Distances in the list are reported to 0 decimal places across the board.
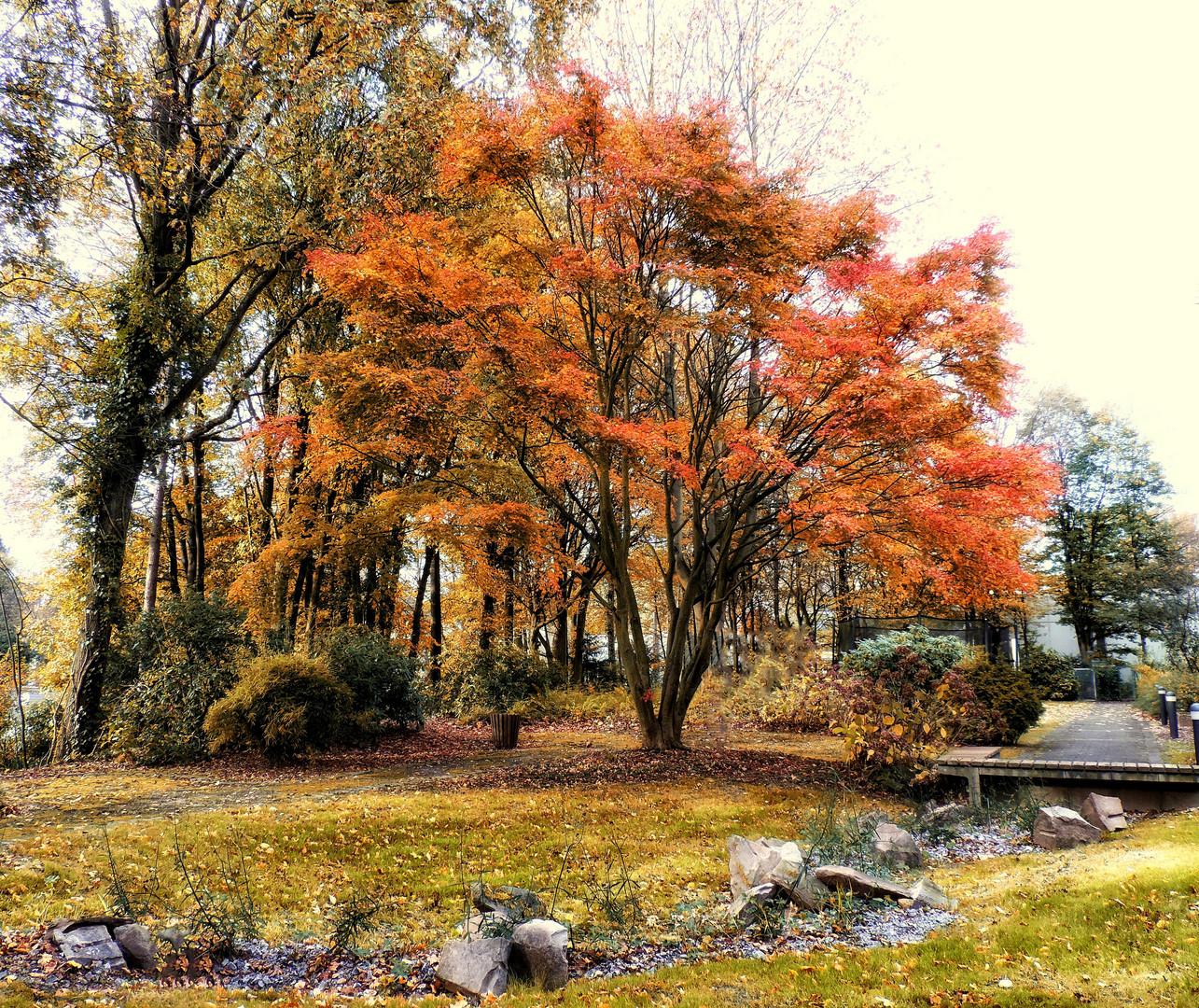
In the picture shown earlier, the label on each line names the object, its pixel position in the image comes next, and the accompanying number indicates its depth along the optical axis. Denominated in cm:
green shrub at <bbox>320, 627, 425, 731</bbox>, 1227
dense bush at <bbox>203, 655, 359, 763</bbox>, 952
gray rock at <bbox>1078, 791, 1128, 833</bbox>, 665
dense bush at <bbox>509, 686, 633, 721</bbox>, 1549
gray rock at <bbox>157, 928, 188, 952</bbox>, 403
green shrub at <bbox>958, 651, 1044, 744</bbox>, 1116
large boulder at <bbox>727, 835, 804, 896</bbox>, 486
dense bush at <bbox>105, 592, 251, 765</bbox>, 1022
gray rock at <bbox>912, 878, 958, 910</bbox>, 484
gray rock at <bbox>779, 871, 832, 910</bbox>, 479
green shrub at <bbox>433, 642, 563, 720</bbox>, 1550
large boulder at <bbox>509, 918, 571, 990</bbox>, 390
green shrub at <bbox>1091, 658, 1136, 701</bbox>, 2256
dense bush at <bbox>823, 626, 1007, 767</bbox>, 863
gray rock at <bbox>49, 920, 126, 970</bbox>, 371
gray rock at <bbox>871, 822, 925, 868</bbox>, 593
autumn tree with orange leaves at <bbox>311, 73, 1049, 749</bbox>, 847
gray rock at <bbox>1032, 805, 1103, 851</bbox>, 635
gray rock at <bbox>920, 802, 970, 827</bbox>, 736
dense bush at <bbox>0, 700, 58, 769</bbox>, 1081
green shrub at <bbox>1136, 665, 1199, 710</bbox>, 1309
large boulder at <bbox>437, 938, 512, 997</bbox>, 379
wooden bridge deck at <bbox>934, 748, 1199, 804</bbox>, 738
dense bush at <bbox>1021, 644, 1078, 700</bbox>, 1553
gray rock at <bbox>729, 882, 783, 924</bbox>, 468
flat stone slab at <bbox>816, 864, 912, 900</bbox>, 490
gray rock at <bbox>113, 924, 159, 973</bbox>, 386
